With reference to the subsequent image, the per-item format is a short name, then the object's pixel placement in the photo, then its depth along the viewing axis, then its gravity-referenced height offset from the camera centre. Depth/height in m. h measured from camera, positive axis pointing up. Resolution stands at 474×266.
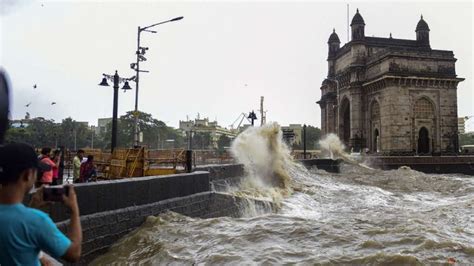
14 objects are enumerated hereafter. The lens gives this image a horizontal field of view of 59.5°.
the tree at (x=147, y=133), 79.81 +3.65
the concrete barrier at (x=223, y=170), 12.44 -0.68
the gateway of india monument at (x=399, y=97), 45.09 +6.09
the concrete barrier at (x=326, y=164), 31.47 -1.09
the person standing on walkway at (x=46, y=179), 7.69 -0.56
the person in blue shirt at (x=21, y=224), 2.19 -0.40
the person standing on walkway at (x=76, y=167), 12.12 -0.52
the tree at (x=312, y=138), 102.00 +3.07
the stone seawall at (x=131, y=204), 5.86 -0.97
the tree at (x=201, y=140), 97.12 +2.36
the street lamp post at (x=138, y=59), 19.58 +4.39
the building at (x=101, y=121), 133.62 +9.50
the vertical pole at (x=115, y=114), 17.67 +1.52
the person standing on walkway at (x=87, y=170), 11.22 -0.56
